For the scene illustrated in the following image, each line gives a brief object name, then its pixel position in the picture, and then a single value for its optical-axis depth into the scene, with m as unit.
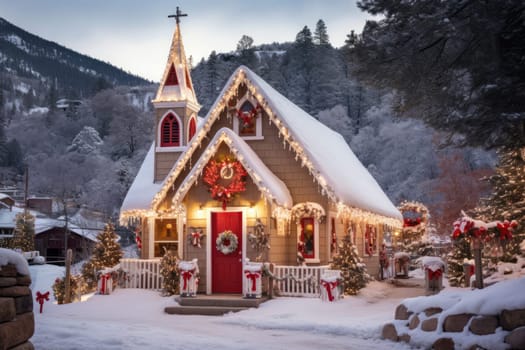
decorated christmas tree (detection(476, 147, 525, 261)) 16.78
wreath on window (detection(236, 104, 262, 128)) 19.22
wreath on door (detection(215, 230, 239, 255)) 17.50
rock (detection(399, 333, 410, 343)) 10.22
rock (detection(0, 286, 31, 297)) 7.16
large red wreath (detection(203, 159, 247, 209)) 17.42
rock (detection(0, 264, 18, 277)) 7.14
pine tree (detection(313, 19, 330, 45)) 91.80
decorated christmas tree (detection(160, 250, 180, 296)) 17.78
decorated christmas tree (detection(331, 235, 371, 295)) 16.88
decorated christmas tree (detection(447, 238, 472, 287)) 18.56
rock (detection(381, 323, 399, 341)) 10.64
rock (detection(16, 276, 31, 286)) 7.46
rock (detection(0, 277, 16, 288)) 7.09
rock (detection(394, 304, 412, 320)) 10.82
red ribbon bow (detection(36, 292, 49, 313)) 16.41
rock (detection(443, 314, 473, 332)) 9.36
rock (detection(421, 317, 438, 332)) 9.87
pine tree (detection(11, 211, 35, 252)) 40.25
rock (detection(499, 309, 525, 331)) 8.62
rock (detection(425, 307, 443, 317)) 10.10
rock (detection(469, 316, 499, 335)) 8.91
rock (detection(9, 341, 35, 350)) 7.22
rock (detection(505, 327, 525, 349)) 8.36
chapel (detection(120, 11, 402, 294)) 17.44
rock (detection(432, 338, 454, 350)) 9.32
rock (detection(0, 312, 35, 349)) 6.85
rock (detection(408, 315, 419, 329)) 10.33
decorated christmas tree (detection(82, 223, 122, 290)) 19.80
